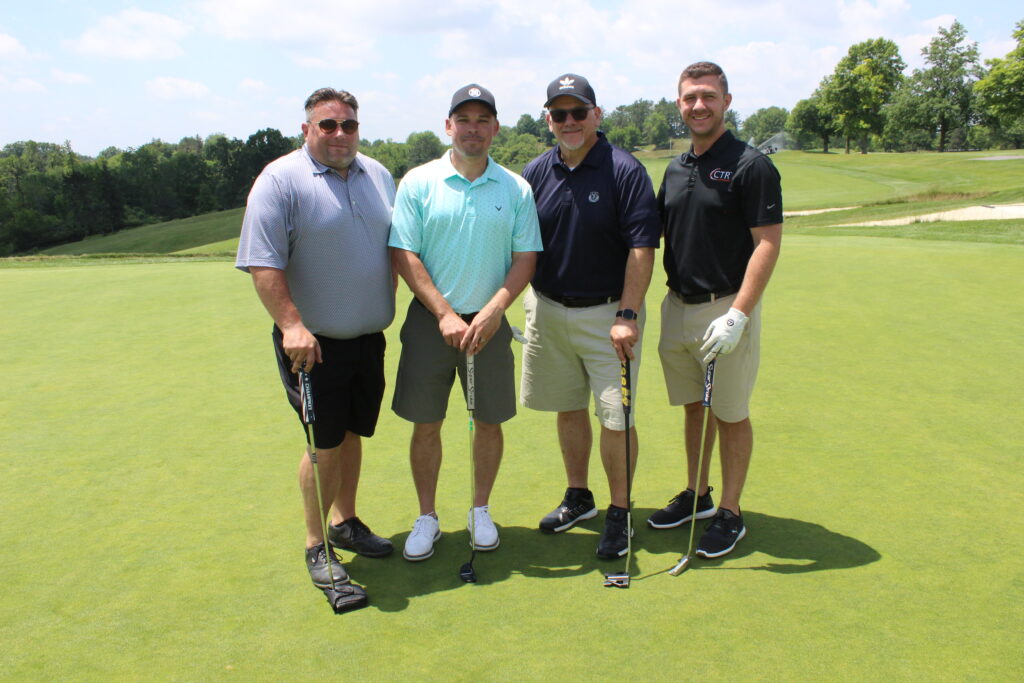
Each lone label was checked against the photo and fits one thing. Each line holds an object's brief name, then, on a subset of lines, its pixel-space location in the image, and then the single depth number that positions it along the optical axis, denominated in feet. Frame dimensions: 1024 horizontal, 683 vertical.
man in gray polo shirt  10.40
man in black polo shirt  11.09
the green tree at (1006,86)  147.74
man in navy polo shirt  11.55
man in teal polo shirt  11.19
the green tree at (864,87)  205.84
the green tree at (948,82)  205.04
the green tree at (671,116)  545.85
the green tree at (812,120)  227.20
